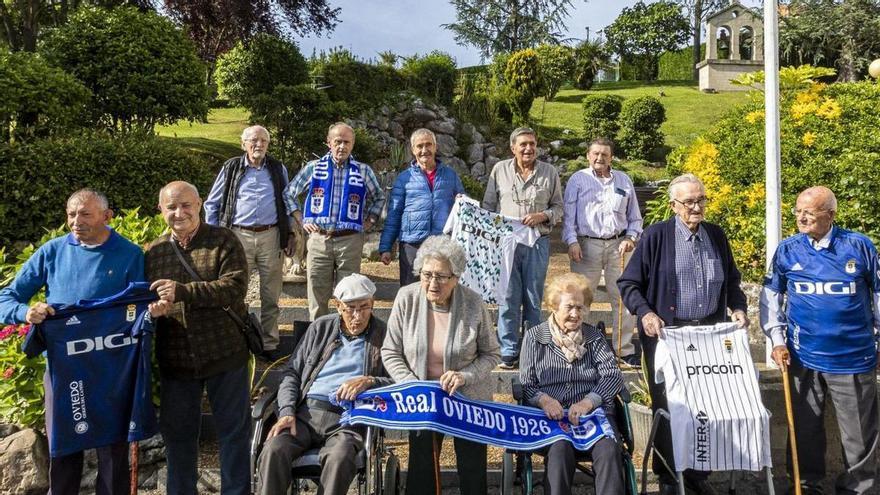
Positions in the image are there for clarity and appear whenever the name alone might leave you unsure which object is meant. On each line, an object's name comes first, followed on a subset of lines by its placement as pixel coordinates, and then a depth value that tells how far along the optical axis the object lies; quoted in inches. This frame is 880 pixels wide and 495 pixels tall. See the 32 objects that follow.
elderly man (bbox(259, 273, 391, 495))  150.2
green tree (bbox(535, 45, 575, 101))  995.9
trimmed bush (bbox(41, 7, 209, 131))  381.1
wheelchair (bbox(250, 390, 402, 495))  151.7
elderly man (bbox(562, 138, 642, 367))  237.1
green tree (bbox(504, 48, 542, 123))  767.1
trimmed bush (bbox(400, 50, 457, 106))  681.0
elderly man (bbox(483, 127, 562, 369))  230.5
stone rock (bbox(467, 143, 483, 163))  639.8
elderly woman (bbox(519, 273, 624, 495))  163.5
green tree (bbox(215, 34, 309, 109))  536.1
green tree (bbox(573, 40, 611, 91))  1126.4
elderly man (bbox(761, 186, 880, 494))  172.1
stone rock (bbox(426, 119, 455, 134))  636.1
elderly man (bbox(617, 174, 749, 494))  176.4
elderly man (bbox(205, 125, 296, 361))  235.5
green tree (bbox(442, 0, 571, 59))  1483.8
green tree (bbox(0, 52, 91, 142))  310.0
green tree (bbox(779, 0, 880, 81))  978.1
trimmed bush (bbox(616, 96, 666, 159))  778.8
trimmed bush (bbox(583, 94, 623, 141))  814.5
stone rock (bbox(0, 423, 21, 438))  185.9
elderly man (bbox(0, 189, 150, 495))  153.9
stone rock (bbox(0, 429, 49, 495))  178.4
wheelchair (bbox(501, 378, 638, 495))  152.3
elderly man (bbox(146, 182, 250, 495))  158.7
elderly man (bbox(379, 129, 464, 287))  231.0
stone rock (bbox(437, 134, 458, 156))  630.5
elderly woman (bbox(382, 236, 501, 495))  160.2
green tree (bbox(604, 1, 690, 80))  1353.3
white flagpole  215.5
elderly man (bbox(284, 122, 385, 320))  233.3
